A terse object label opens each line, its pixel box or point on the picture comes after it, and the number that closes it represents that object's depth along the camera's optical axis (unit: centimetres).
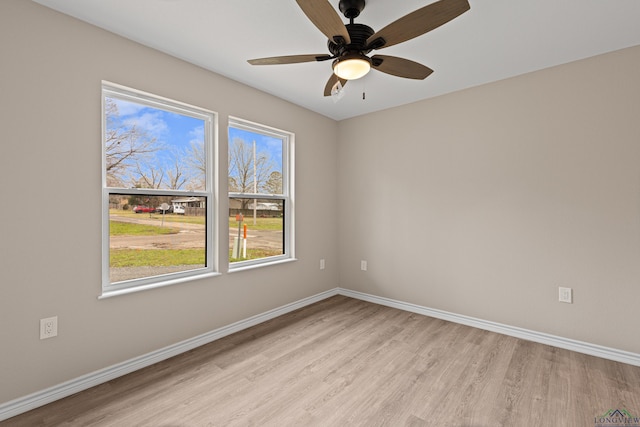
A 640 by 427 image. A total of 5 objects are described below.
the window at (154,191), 228
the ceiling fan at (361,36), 144
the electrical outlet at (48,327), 189
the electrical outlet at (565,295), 264
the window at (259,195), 314
